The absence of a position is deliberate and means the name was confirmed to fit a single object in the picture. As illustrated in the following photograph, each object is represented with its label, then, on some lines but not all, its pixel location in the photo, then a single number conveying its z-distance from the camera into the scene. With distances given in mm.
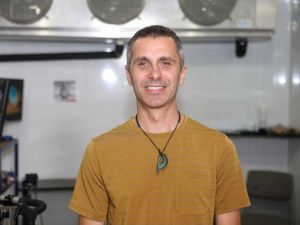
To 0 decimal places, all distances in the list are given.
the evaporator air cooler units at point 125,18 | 2396
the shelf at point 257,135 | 2678
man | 1184
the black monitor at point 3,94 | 1997
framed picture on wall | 2491
